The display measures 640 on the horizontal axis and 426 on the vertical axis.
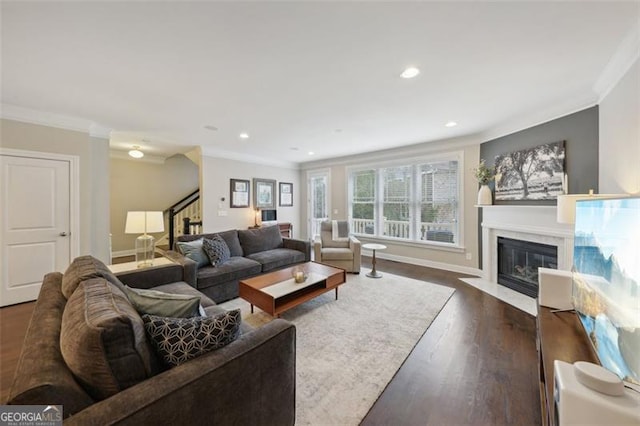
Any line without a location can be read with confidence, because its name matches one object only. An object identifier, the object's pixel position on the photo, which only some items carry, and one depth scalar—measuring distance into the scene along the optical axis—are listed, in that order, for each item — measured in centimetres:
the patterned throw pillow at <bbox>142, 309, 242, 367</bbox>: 99
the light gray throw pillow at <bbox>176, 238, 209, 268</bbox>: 311
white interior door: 291
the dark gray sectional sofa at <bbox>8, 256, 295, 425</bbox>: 73
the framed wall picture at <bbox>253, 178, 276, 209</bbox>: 582
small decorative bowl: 276
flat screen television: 94
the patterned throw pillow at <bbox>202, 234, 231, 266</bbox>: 320
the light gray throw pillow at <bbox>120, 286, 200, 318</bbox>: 124
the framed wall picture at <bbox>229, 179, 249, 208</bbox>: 532
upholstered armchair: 421
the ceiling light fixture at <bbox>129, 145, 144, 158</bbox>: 462
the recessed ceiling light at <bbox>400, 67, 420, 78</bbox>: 205
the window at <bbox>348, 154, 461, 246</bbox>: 454
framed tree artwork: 296
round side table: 403
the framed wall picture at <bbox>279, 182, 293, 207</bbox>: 649
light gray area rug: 157
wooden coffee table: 245
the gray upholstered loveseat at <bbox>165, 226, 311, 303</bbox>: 289
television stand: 113
